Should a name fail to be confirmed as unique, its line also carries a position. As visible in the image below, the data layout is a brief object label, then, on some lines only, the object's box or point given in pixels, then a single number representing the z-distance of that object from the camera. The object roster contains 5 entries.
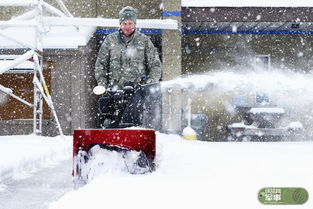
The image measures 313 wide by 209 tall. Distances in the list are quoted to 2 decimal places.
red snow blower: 4.21
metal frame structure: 9.49
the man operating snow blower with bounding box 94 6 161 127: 5.62
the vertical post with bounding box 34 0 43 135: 9.77
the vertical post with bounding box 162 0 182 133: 12.66
